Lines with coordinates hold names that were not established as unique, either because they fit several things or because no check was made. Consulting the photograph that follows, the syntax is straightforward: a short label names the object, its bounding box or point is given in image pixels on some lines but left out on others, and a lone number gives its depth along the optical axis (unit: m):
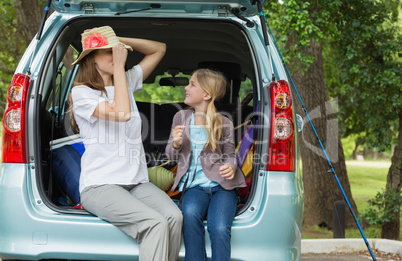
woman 2.85
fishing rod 3.21
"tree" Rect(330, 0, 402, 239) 7.81
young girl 2.84
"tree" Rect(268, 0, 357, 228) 10.25
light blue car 2.84
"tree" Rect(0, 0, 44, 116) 9.77
